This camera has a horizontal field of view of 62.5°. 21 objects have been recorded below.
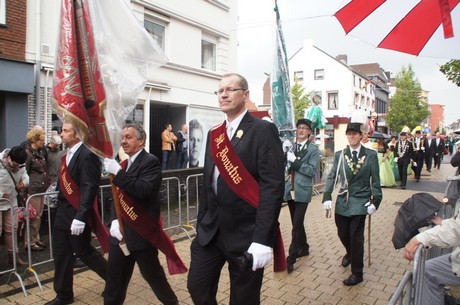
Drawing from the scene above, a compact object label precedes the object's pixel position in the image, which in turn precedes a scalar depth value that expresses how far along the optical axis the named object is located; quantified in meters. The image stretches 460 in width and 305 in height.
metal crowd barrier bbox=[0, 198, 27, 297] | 4.43
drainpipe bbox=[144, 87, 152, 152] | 13.07
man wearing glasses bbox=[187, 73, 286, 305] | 2.62
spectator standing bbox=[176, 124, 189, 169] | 13.60
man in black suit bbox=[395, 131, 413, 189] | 14.24
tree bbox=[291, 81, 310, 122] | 40.81
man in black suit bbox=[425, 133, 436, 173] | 20.12
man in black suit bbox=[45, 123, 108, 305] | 3.89
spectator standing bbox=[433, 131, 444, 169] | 23.09
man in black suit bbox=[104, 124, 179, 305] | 3.48
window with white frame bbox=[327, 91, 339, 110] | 45.22
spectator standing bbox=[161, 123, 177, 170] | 12.86
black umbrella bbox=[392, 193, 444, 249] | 3.10
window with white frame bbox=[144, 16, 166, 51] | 13.30
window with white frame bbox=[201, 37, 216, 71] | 15.95
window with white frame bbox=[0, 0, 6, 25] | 9.12
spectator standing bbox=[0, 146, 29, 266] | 5.05
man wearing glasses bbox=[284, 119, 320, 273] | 5.33
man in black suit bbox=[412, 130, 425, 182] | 16.45
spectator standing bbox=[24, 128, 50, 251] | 5.96
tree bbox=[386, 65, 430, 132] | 49.06
